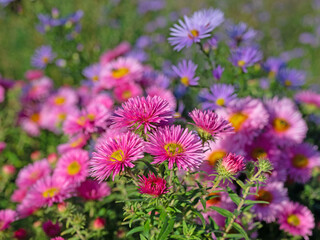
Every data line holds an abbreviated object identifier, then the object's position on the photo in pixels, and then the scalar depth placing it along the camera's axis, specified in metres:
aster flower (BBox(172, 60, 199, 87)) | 0.54
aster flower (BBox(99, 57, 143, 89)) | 0.58
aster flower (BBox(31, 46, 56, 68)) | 0.80
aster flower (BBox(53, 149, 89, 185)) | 0.49
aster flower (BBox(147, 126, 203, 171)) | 0.38
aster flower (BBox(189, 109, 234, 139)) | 0.39
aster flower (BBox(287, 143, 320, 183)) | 0.54
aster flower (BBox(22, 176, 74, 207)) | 0.47
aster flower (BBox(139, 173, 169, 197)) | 0.37
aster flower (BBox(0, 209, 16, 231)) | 0.48
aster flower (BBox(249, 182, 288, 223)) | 0.49
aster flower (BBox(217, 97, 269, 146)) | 0.50
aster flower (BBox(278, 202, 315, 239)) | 0.49
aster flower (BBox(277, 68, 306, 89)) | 0.64
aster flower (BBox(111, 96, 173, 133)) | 0.39
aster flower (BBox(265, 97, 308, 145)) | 0.53
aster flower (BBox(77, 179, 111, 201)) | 0.49
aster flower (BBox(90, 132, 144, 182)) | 0.38
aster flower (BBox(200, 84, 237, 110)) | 0.52
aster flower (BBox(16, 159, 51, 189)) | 0.54
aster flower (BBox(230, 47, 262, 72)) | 0.54
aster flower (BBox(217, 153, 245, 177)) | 0.38
